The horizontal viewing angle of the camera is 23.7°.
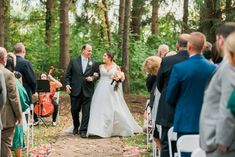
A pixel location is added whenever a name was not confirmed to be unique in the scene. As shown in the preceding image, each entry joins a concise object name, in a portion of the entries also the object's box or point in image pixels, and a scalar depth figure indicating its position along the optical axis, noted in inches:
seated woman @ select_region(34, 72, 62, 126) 556.6
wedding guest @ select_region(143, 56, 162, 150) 311.9
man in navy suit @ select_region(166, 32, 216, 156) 237.1
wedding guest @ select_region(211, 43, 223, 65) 270.9
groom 483.8
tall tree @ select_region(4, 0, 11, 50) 928.9
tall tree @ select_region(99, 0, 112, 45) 1048.8
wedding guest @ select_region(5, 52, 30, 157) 331.3
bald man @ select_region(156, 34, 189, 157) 271.3
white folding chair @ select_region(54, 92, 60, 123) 577.6
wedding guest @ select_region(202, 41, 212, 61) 290.0
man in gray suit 146.7
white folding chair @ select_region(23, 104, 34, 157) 370.9
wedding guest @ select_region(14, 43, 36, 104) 406.6
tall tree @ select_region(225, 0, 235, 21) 652.0
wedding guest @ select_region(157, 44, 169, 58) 353.7
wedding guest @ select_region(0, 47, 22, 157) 297.1
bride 487.8
